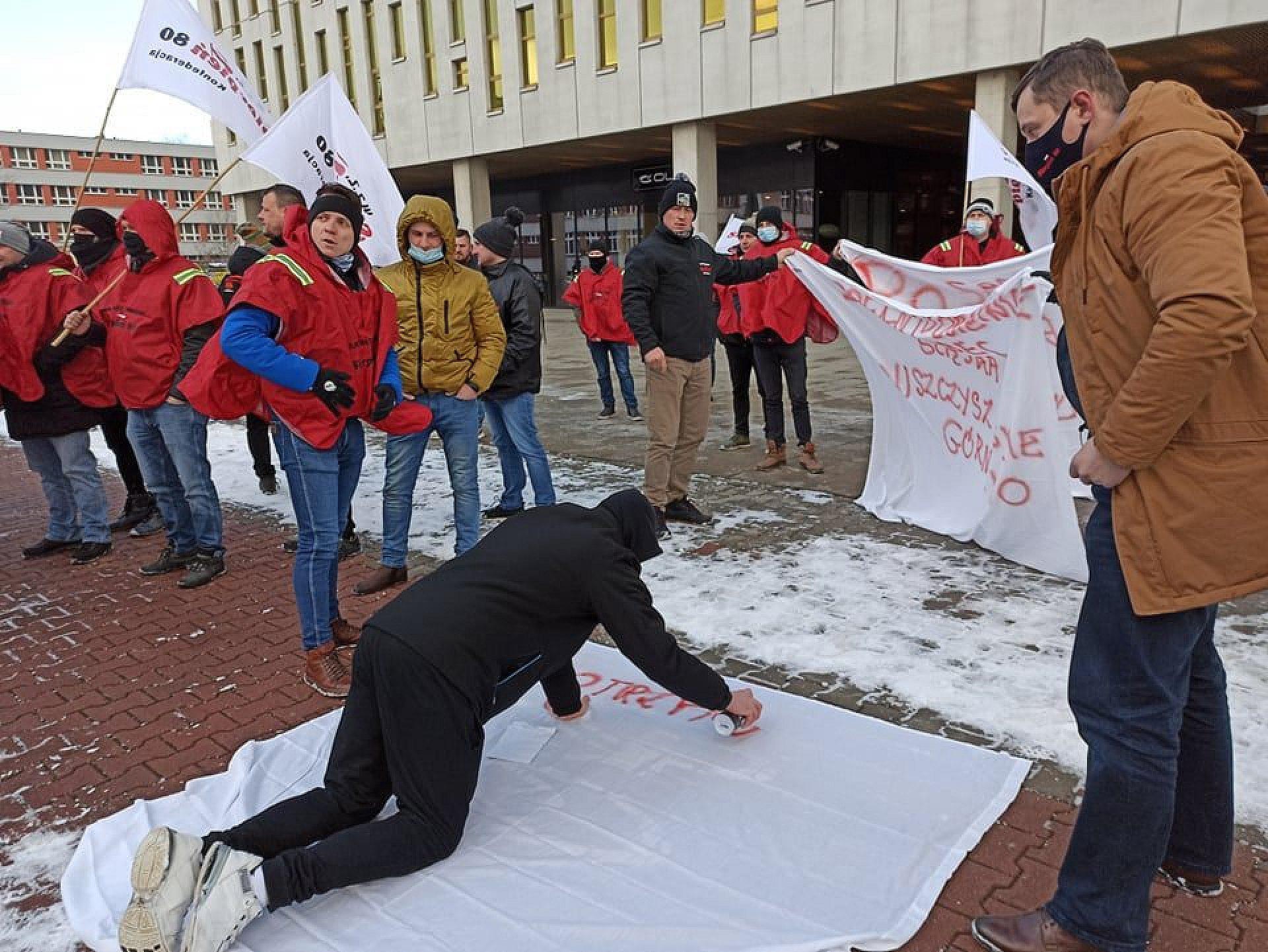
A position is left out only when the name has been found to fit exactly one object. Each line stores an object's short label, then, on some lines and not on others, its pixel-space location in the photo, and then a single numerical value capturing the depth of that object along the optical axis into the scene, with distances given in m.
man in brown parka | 1.81
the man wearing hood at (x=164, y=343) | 5.26
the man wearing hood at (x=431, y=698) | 2.35
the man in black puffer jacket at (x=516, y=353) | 5.96
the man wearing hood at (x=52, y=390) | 5.66
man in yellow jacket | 4.86
